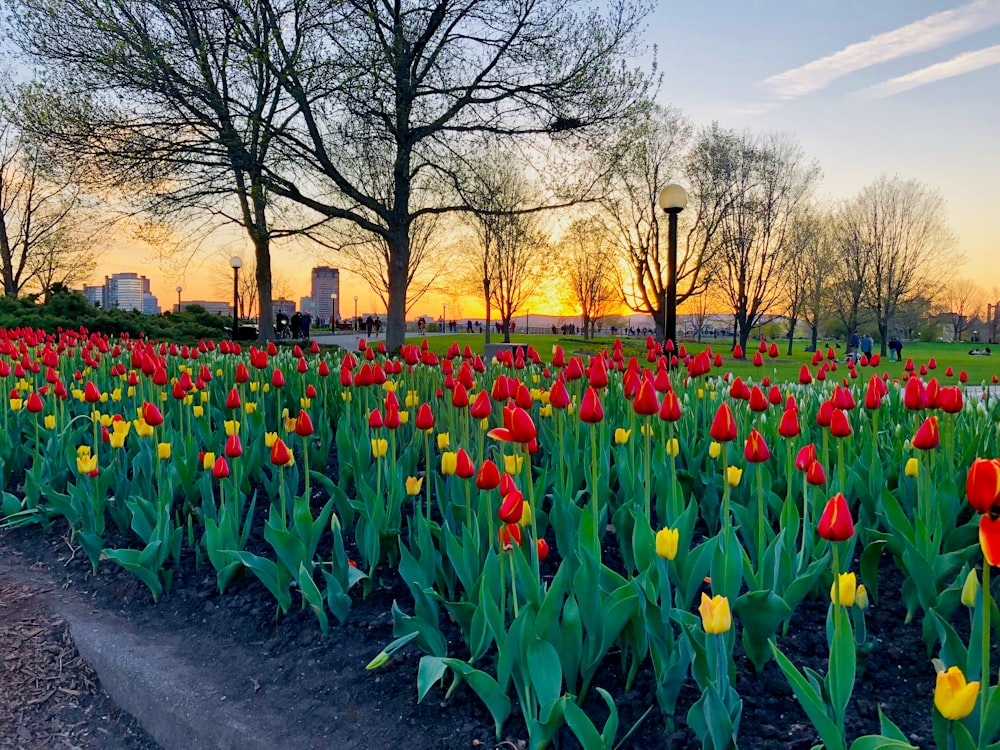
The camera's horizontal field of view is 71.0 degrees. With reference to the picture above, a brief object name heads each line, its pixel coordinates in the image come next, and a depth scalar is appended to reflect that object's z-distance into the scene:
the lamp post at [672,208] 11.27
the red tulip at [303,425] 2.76
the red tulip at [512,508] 1.71
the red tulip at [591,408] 2.28
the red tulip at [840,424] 2.33
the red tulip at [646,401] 2.20
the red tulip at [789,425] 2.33
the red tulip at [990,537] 1.13
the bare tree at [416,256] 27.13
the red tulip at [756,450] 2.11
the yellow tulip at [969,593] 1.78
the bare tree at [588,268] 25.77
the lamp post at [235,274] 22.44
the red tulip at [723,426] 2.14
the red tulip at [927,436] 2.16
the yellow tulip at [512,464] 2.25
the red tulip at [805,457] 2.26
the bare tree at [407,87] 12.95
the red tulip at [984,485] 1.18
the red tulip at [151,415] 3.15
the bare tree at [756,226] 27.38
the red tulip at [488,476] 1.92
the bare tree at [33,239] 30.06
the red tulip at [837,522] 1.50
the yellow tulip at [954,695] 1.20
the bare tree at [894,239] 34.75
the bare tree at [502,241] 15.62
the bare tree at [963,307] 69.54
